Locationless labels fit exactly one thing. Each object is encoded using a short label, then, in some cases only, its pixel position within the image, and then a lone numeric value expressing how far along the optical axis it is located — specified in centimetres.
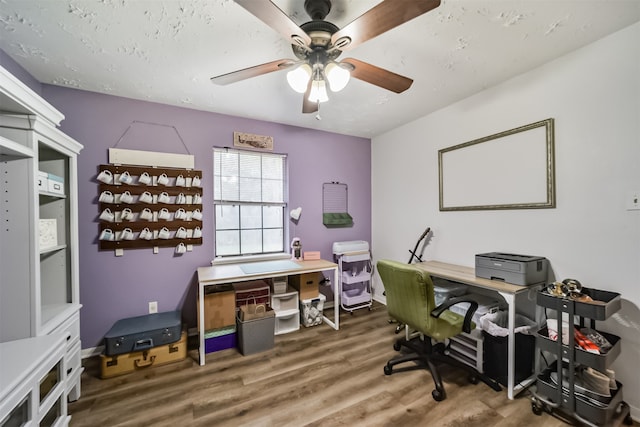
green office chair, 177
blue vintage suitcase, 201
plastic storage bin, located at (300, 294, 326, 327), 288
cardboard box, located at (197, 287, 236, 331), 236
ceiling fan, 105
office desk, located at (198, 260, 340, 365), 219
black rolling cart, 144
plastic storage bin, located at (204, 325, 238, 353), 236
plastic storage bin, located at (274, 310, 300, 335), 275
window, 293
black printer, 182
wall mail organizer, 349
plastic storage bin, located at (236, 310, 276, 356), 234
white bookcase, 130
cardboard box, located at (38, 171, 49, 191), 151
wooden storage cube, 260
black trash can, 185
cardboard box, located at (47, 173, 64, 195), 162
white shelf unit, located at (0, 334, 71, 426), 99
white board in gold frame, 200
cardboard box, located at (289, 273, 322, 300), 289
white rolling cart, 330
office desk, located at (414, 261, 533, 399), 177
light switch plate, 157
